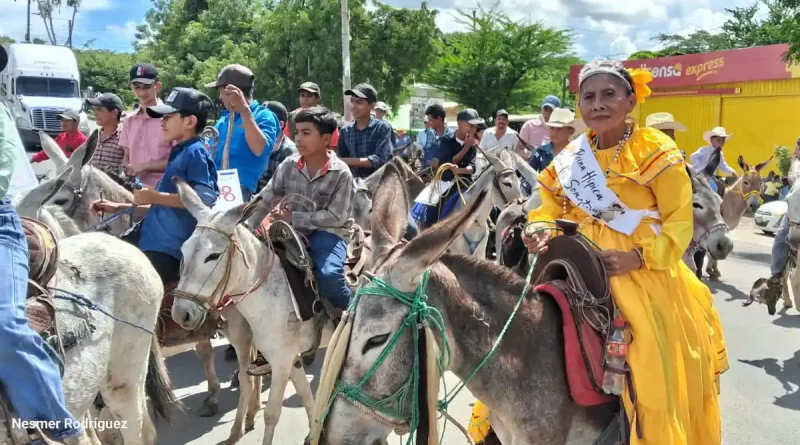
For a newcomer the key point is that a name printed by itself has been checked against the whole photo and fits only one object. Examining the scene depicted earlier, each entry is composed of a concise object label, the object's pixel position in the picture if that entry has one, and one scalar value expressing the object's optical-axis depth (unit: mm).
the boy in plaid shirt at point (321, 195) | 4715
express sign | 22500
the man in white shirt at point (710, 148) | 11572
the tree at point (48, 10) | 65781
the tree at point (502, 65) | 31875
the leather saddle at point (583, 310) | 2533
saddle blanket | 2516
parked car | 14531
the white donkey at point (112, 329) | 3273
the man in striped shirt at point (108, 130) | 6617
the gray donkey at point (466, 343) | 2055
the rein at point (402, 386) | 2039
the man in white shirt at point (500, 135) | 10961
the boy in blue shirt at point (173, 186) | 4465
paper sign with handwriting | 4695
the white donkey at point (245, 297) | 4125
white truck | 28578
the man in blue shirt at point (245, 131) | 5309
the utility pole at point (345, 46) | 18172
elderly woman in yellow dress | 2545
